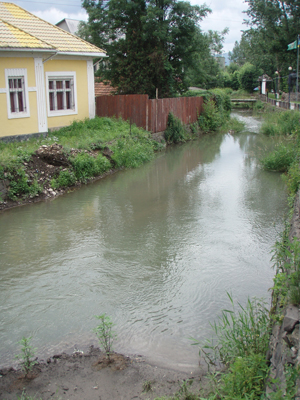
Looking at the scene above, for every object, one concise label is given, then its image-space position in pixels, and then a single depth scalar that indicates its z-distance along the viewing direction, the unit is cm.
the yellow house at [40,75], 1390
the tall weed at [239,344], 416
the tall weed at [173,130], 2087
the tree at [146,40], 2234
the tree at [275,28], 4159
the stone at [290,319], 353
